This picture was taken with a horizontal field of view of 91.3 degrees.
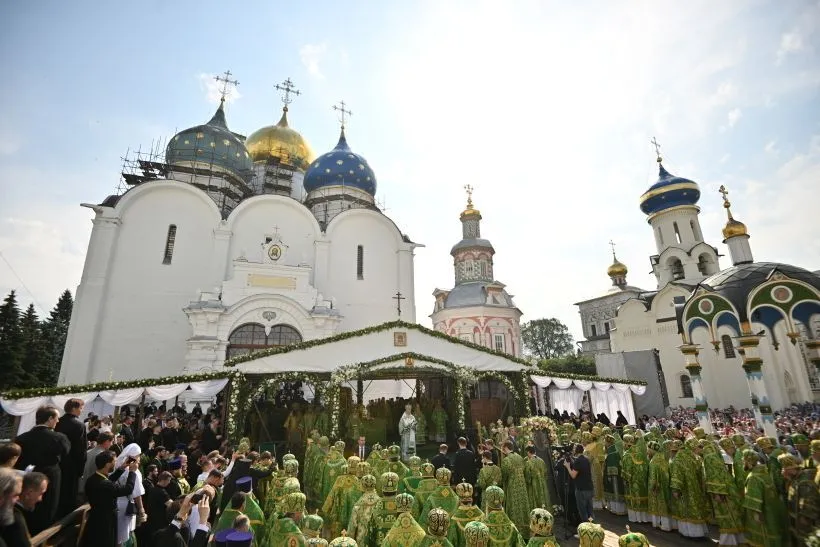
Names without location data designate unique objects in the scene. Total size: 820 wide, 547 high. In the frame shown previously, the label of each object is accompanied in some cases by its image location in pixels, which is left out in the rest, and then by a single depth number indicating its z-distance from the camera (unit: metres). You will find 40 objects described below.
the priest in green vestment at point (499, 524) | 3.89
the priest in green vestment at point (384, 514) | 4.33
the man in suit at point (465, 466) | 7.31
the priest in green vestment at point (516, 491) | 6.60
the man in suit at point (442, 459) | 7.33
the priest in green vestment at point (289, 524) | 3.60
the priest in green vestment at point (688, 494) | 6.49
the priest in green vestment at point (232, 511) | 4.08
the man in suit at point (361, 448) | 9.73
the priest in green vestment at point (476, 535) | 3.12
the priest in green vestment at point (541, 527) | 3.33
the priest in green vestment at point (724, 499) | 5.98
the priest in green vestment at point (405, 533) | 3.49
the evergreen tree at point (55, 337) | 30.62
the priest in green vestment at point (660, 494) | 6.94
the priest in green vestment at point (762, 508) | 5.43
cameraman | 6.78
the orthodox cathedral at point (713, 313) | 11.72
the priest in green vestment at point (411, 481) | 6.04
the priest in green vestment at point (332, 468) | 7.08
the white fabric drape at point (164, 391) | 11.31
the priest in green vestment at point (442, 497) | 4.95
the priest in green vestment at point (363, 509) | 4.52
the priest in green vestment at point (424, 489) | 5.50
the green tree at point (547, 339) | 54.69
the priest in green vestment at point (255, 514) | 4.71
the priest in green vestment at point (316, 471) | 8.27
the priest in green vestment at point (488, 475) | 6.32
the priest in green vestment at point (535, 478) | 6.91
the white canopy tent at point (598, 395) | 15.65
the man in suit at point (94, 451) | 4.33
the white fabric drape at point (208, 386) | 11.79
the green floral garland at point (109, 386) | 9.88
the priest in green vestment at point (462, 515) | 4.29
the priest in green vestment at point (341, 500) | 5.64
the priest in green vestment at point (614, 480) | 8.08
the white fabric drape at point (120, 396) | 10.83
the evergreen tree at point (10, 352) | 24.33
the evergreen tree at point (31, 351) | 26.91
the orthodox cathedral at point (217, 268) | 17.64
